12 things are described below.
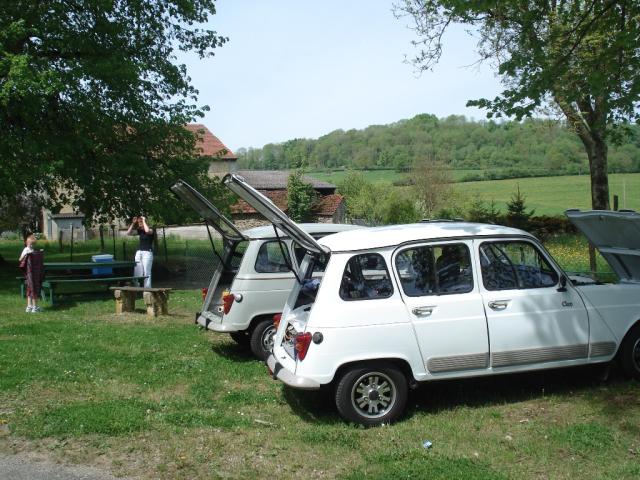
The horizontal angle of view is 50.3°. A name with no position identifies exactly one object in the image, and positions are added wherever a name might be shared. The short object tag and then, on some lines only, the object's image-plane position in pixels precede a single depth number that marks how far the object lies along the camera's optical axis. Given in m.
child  13.80
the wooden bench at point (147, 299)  13.19
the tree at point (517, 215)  26.53
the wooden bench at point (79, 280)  14.70
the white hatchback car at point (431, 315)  6.51
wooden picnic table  15.80
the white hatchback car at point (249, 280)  9.34
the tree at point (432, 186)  58.99
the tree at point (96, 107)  17.08
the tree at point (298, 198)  51.53
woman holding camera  15.28
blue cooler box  16.17
